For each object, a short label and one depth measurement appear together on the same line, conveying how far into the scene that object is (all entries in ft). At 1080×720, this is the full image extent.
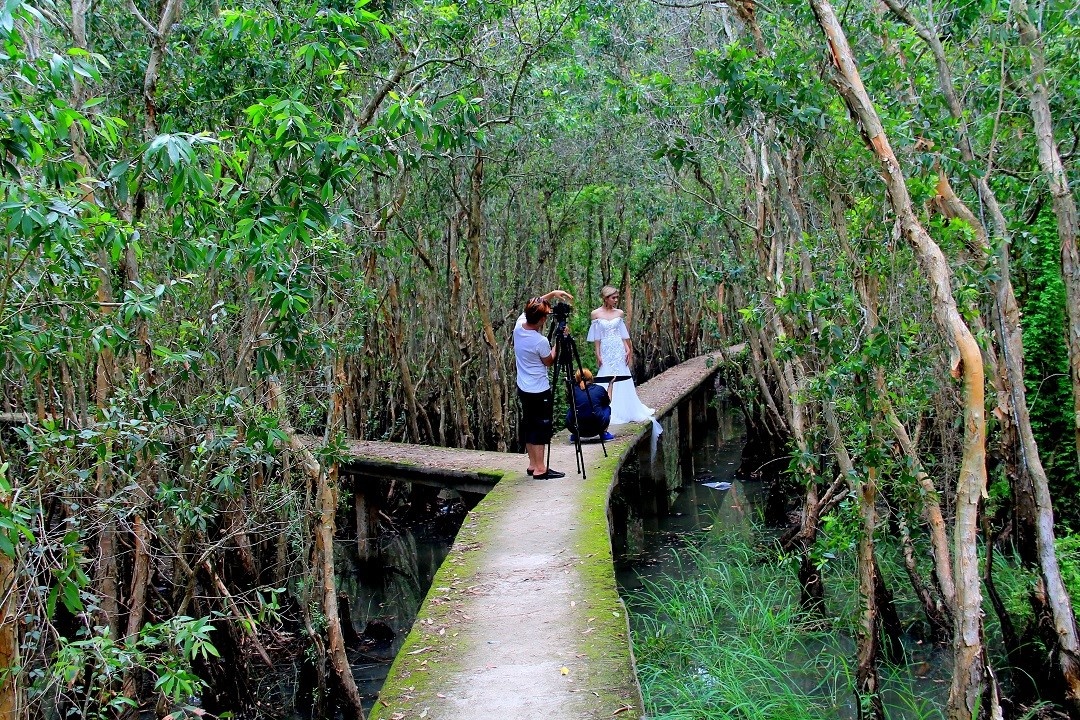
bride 31.42
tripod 23.35
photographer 23.29
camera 22.86
